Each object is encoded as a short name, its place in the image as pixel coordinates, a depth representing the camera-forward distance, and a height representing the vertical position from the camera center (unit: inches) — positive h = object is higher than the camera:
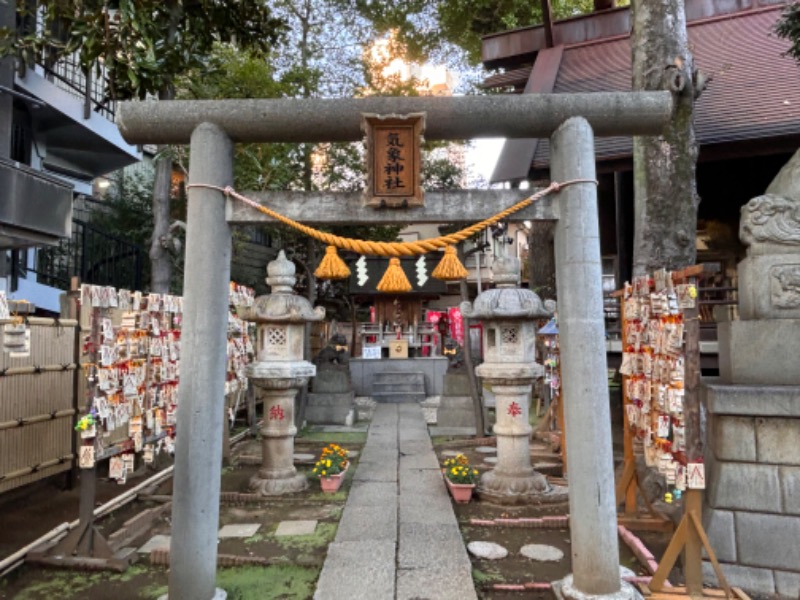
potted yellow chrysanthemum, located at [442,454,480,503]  272.4 -79.7
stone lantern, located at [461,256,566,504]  280.7 -24.8
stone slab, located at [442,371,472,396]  495.5 -52.0
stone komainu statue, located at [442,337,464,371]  543.7 -29.6
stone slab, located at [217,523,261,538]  230.9 -90.3
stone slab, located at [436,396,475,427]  479.5 -76.3
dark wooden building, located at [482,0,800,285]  388.8 +191.2
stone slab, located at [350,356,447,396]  724.7 -54.0
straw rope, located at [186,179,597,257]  161.8 +29.4
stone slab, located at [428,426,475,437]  451.5 -90.1
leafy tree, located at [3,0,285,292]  301.6 +185.5
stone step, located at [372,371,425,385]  703.1 -62.7
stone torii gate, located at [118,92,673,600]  156.6 +36.0
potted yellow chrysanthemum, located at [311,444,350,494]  287.6 -78.1
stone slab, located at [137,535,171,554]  211.8 -89.1
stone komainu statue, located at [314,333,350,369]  568.1 -28.8
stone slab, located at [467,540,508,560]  208.1 -90.3
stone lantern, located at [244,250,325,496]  296.5 -22.4
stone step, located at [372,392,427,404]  671.8 -86.7
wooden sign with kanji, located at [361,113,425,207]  164.1 +55.2
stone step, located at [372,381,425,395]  687.1 -75.2
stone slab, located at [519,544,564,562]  206.1 -90.7
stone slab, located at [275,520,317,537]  232.7 -90.1
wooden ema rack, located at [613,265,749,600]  164.4 -65.2
